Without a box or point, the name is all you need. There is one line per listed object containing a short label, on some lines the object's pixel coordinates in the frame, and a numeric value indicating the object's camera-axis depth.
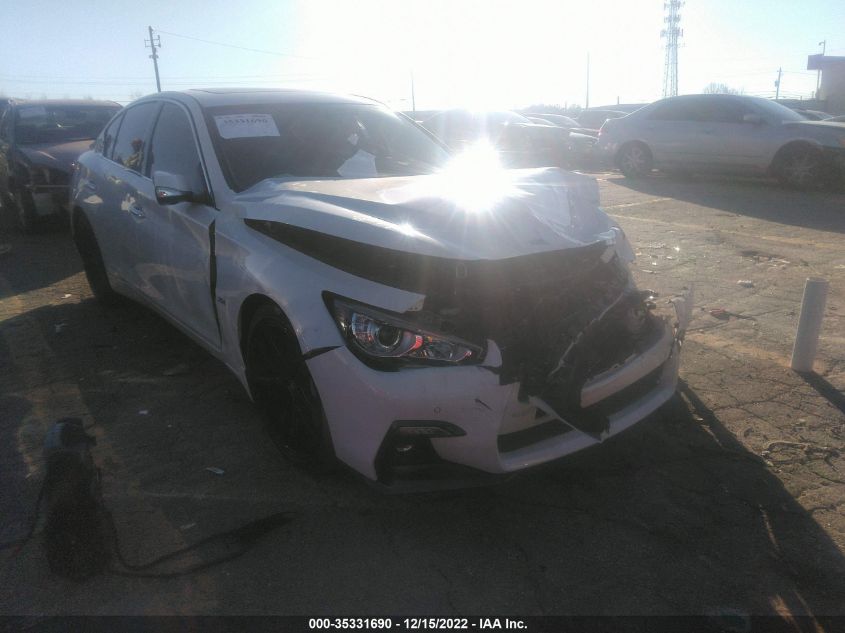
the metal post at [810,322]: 4.00
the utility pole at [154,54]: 55.39
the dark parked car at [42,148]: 8.74
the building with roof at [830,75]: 53.18
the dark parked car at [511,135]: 17.45
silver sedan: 10.46
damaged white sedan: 2.50
